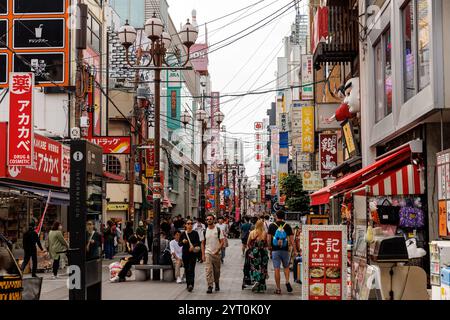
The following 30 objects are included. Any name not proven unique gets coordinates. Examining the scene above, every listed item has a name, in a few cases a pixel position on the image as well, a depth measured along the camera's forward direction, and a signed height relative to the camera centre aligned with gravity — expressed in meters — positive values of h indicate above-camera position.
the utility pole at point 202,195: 38.53 +1.30
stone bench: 19.75 -1.55
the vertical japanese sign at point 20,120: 22.72 +3.27
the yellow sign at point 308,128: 33.88 +4.31
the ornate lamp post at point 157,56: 20.83 +4.92
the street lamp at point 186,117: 31.12 +4.49
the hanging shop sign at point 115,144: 27.93 +3.00
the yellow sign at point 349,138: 21.86 +2.49
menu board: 11.48 -0.72
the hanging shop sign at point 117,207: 46.16 +0.74
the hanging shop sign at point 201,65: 106.23 +23.74
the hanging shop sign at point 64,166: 29.81 +2.25
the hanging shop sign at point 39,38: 35.94 +9.33
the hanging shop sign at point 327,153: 28.47 +2.57
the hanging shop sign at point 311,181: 32.44 +1.65
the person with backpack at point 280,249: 16.77 -0.78
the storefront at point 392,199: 13.22 +0.37
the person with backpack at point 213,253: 16.91 -0.87
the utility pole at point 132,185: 36.25 +1.74
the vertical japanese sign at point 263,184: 111.75 +5.26
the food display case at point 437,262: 9.09 -0.63
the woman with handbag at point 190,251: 17.34 -0.84
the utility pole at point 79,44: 23.97 +5.99
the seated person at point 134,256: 19.88 -1.13
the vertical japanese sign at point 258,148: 84.36 +8.53
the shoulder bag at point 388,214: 14.97 +0.03
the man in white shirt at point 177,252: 19.66 -0.97
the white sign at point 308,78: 37.39 +7.40
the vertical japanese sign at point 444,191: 11.36 +0.41
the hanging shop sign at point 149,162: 36.91 +3.13
